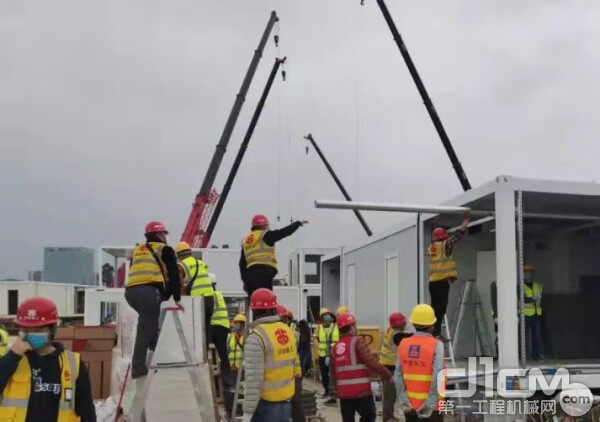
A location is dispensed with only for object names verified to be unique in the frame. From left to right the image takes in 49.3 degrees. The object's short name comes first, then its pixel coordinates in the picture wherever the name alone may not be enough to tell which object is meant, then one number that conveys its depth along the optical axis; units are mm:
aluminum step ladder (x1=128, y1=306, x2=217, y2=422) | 6324
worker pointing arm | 7859
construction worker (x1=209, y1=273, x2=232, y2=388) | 9555
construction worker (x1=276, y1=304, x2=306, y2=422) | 7391
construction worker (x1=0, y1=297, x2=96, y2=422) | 3822
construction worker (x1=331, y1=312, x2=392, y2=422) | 7504
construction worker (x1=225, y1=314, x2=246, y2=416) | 11555
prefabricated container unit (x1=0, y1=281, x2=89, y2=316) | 32188
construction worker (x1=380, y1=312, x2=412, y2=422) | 9805
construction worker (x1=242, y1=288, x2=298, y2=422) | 5504
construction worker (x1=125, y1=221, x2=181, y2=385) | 6277
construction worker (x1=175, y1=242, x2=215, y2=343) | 8516
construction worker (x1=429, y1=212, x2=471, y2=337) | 9523
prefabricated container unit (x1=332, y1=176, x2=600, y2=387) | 10398
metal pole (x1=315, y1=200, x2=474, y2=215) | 8888
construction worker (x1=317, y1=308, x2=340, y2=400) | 14992
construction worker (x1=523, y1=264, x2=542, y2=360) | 10759
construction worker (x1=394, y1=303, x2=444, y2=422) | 6332
